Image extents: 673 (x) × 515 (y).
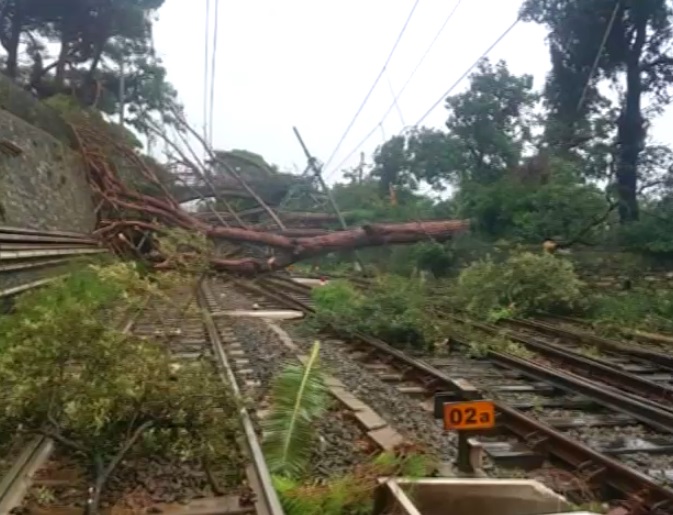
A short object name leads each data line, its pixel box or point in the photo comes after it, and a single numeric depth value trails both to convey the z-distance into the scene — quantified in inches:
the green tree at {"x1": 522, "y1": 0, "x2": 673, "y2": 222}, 889.5
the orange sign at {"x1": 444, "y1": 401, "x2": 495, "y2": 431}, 182.1
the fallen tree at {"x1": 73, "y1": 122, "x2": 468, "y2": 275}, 705.0
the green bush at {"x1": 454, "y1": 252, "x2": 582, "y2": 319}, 584.7
